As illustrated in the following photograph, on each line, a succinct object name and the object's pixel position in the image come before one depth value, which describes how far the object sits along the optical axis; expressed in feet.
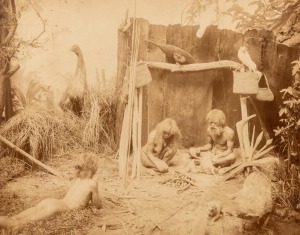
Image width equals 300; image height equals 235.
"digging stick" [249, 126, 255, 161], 14.05
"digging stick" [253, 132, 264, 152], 14.02
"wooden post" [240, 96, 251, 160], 14.15
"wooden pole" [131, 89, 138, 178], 13.58
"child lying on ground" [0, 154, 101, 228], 9.89
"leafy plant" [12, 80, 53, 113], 14.11
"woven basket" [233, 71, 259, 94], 13.80
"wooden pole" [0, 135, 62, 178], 12.96
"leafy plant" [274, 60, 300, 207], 11.65
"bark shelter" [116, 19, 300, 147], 14.70
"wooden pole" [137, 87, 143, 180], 13.51
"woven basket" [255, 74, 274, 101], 14.15
